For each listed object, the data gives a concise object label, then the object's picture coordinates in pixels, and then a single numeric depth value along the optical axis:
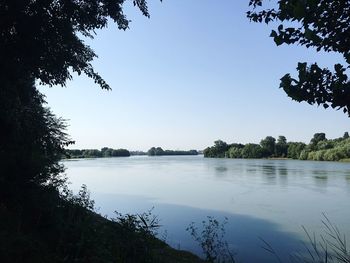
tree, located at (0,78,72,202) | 7.36
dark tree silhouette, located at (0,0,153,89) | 6.95
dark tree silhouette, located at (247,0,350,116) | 2.72
